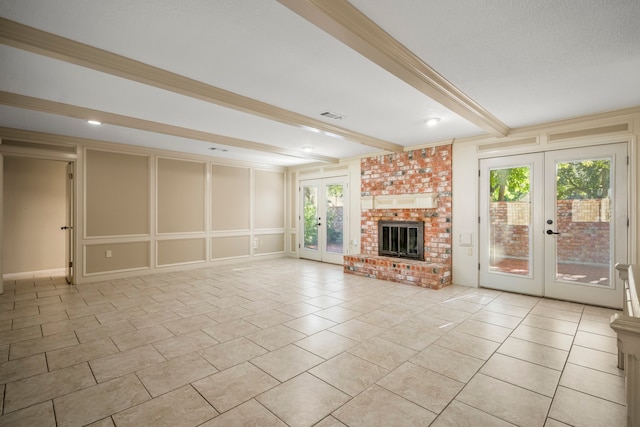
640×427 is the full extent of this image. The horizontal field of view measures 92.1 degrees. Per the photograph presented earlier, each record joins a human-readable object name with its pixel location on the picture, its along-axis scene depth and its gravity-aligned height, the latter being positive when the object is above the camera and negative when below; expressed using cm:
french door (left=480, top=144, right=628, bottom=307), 387 -14
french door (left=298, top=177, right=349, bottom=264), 711 -15
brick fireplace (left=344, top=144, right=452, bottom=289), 519 -3
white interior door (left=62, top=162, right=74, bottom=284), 517 -22
